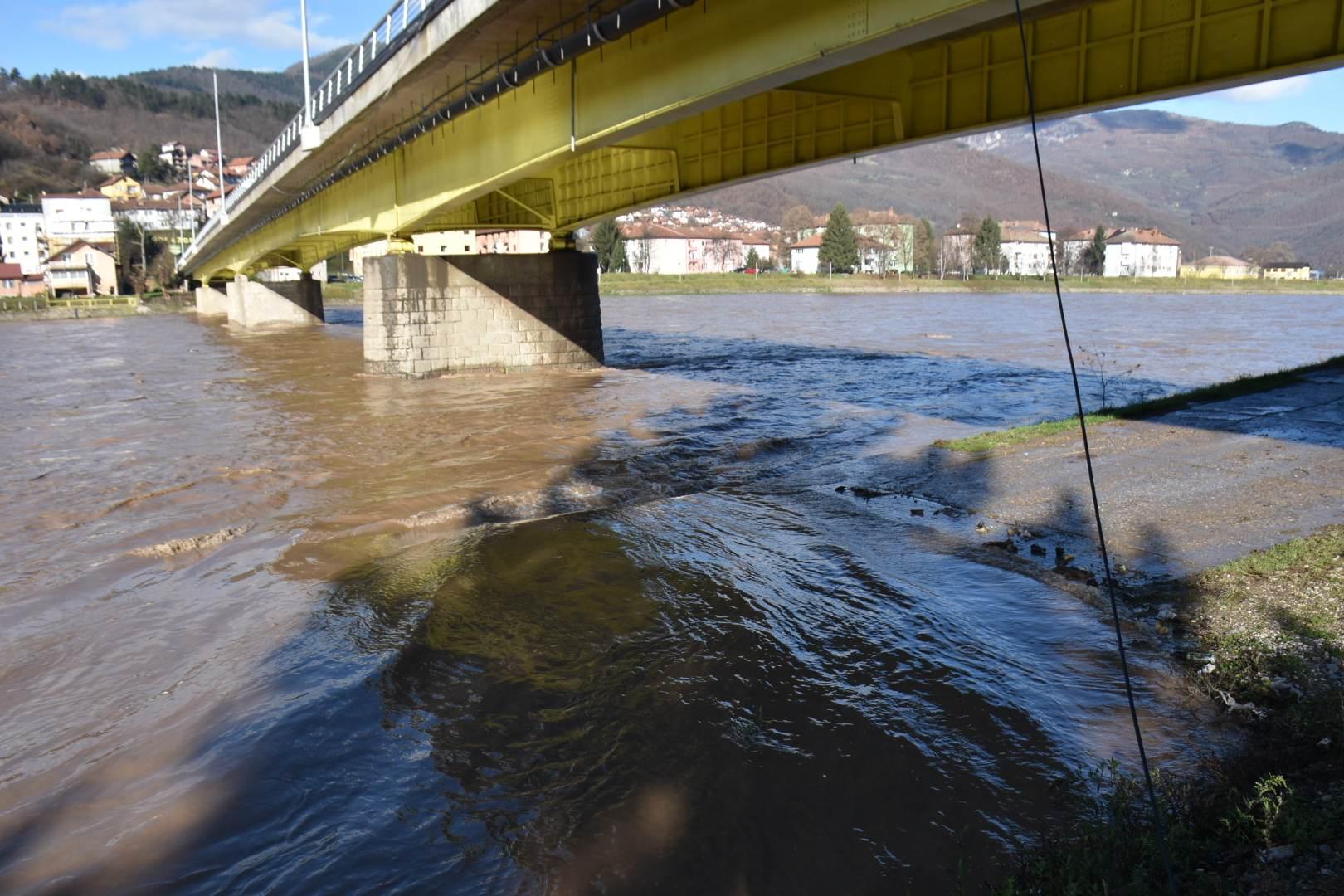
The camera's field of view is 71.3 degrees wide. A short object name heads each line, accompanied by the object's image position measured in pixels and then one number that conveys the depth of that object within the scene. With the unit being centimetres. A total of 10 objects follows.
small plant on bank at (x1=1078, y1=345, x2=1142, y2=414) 1927
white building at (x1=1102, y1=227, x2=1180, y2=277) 15412
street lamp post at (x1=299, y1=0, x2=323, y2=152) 2323
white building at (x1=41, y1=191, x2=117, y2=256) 12000
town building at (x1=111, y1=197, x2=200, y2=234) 12752
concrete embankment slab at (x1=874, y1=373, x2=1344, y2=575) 812
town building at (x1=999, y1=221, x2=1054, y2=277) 14662
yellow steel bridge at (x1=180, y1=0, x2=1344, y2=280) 970
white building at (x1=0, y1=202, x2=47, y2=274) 12175
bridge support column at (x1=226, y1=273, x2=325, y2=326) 5525
